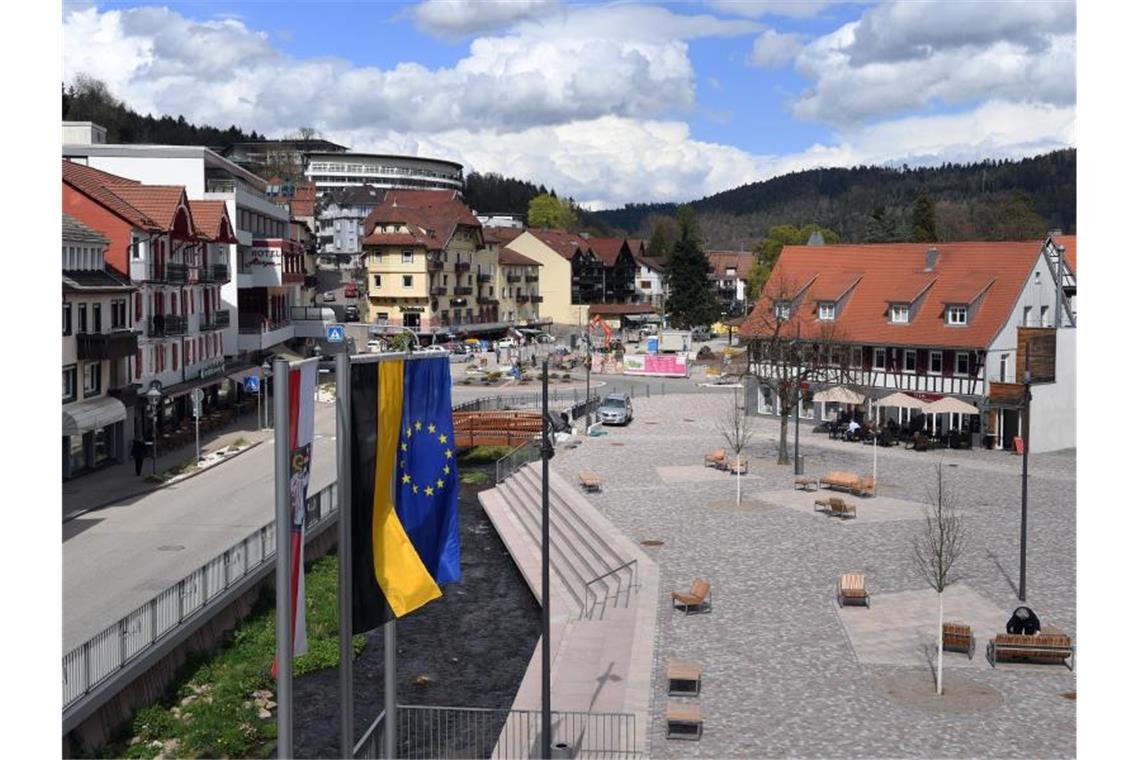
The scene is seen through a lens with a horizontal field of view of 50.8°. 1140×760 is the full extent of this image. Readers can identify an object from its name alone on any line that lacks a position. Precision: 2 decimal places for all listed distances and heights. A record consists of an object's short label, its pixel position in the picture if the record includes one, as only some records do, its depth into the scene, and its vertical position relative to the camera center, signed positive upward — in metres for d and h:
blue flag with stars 14.38 -1.74
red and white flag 12.08 -1.39
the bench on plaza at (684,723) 18.08 -5.95
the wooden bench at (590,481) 38.31 -4.86
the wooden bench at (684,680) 19.78 -5.78
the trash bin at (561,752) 17.36 -6.13
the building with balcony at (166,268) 43.81 +2.44
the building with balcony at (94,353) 38.00 -0.79
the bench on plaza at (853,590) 25.22 -5.47
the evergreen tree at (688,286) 118.44 +4.36
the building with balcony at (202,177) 58.41 +7.81
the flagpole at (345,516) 13.03 -2.09
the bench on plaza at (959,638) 22.11 -5.68
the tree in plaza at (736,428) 40.78 -4.21
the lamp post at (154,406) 39.44 -2.60
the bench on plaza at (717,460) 42.94 -4.67
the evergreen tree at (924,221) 107.38 +9.78
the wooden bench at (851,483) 37.50 -4.81
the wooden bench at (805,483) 38.47 -4.92
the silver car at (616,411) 55.50 -3.79
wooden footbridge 50.56 -4.27
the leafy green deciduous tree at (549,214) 184.62 +17.90
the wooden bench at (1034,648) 21.48 -5.70
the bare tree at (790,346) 49.25 -0.74
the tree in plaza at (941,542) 22.20 -5.17
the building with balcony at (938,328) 49.09 +0.08
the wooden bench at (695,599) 24.80 -5.58
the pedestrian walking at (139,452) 39.31 -4.04
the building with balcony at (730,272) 178.45 +8.91
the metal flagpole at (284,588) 11.72 -2.58
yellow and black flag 13.63 -1.90
